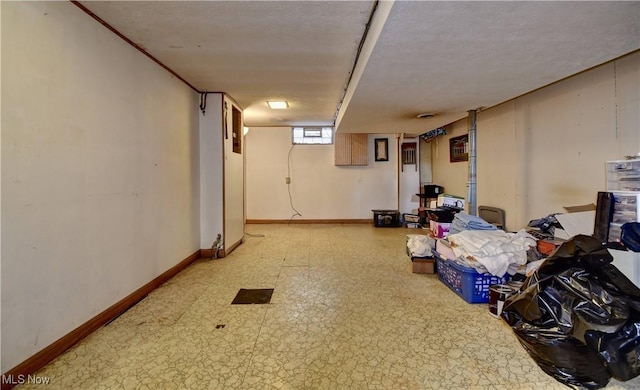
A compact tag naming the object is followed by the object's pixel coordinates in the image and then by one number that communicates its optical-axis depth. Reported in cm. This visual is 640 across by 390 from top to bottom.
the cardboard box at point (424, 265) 300
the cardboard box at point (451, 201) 404
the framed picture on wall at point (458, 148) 478
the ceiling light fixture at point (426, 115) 378
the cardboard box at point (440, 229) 305
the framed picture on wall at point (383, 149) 640
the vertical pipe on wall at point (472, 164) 350
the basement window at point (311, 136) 636
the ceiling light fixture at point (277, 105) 423
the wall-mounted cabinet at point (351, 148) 623
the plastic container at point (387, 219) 600
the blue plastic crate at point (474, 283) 229
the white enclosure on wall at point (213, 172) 370
